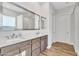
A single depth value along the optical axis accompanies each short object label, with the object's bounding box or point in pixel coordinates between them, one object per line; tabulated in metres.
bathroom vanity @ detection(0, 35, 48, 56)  1.71
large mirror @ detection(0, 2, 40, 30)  1.71
